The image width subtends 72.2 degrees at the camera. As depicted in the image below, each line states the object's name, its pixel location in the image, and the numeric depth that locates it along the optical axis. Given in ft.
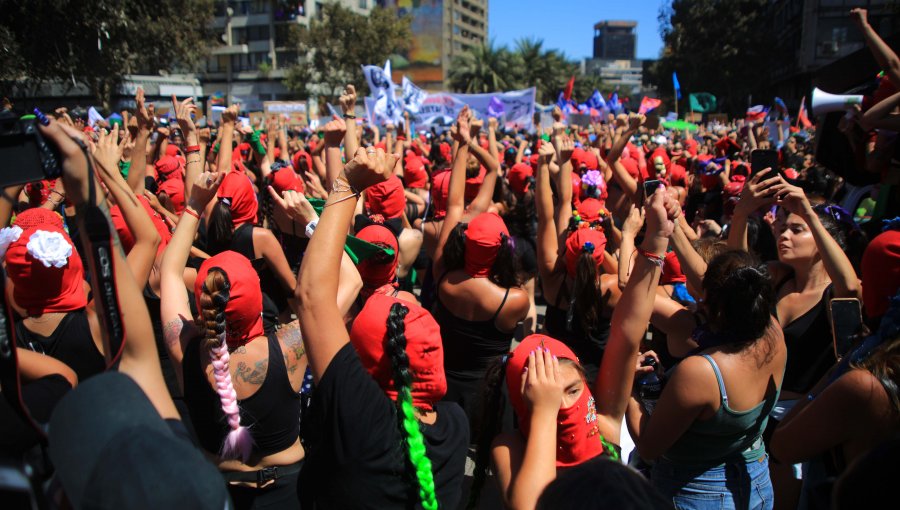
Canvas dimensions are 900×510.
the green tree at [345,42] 160.76
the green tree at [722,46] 151.84
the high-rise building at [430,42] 297.33
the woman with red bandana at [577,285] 12.46
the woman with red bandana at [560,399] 6.29
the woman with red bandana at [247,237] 13.58
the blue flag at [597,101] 58.80
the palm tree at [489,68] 220.64
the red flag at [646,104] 36.62
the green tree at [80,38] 57.11
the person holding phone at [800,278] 9.52
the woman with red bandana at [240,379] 7.93
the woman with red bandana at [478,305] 12.30
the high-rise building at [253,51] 211.41
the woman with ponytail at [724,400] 7.60
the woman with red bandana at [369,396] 6.03
